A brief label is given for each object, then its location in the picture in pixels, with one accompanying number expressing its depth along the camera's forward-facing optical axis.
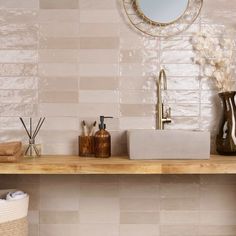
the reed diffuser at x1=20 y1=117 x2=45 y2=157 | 1.88
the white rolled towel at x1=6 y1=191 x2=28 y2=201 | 1.72
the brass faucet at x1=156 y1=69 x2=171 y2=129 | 1.92
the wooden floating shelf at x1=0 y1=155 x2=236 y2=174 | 1.60
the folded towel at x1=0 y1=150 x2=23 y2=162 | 1.65
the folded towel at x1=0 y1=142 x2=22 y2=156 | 1.65
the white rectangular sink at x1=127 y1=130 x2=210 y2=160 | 1.73
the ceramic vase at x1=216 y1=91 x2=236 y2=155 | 1.83
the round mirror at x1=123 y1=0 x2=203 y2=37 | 1.98
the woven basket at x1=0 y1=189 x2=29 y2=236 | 1.66
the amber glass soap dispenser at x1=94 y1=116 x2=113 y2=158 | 1.85
